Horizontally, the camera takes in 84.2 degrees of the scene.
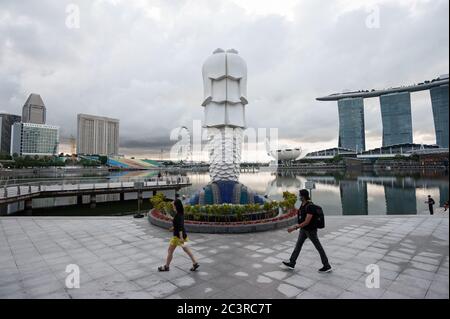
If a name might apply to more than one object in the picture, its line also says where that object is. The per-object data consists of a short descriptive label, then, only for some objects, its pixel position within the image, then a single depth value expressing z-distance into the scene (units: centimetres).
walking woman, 583
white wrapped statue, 1441
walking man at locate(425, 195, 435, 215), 1614
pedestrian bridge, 2098
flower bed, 962
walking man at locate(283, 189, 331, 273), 569
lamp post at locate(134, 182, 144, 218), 1611
